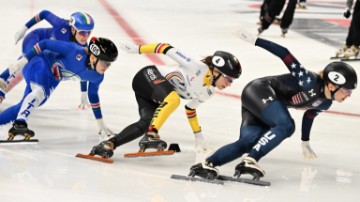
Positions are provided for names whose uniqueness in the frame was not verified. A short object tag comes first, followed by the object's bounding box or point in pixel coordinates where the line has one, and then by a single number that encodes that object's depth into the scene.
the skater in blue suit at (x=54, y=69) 13.08
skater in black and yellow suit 12.41
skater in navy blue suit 11.51
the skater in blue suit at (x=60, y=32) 15.63
